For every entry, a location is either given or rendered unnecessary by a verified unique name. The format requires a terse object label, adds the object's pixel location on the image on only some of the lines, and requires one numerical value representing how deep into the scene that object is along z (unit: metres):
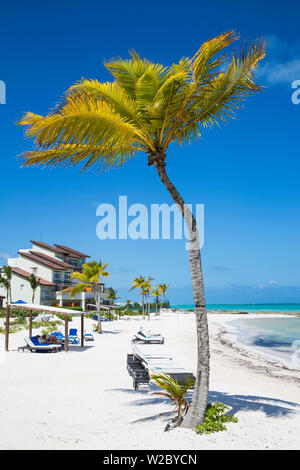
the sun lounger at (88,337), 24.08
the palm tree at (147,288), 67.31
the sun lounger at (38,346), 18.02
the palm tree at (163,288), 89.94
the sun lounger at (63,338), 22.10
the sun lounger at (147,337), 23.80
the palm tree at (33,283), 49.25
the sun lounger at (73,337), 22.15
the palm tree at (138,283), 67.19
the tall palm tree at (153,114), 6.62
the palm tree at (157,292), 85.04
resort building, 55.03
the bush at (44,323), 30.95
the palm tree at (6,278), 49.04
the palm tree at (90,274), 31.97
